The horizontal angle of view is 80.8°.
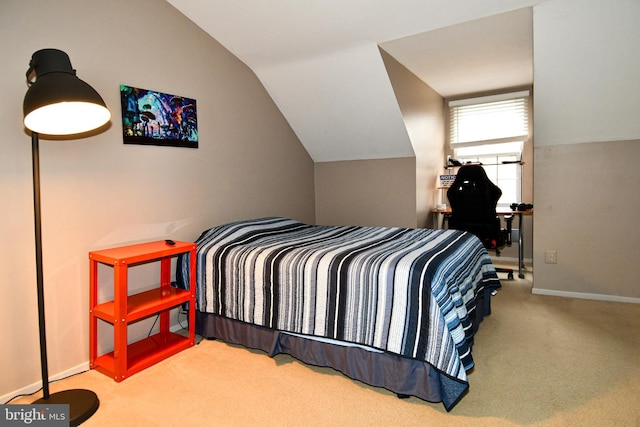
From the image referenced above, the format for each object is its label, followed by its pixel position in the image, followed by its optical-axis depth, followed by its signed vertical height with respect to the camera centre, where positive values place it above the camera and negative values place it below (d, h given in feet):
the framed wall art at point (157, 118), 8.05 +1.96
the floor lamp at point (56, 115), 5.12 +1.40
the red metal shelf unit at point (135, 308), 6.81 -2.02
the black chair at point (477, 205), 11.93 -0.18
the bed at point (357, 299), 5.90 -1.83
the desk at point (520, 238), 12.98 -1.37
